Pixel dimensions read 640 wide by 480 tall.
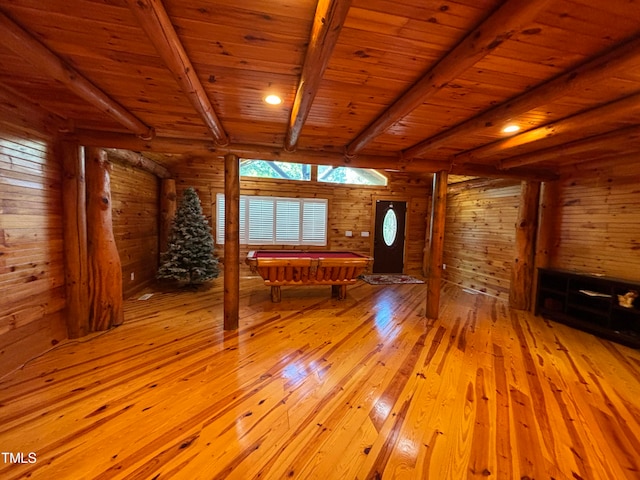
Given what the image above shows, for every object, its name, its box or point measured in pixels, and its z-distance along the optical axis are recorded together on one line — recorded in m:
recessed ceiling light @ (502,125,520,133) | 2.65
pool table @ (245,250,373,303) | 4.00
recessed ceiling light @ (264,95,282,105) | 2.15
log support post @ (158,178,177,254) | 5.57
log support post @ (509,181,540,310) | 4.38
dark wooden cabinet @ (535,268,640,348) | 3.18
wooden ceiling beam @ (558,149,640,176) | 3.34
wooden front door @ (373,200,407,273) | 6.89
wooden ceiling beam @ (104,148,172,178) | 3.71
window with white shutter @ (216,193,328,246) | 6.07
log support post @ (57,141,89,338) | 2.81
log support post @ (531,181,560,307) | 4.23
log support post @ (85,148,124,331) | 3.03
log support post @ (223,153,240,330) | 3.26
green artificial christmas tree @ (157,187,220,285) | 4.90
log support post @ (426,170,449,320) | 3.89
